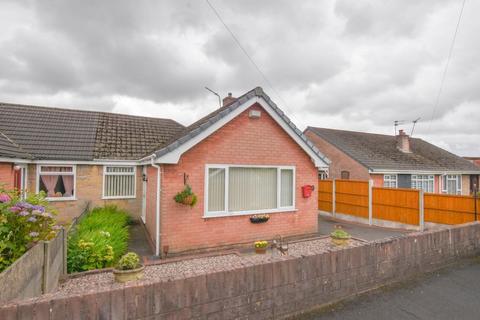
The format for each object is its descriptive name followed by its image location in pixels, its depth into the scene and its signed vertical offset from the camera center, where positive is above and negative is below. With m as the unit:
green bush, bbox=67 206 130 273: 6.33 -2.16
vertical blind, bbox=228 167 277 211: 8.70 -0.80
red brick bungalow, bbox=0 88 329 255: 7.89 -0.32
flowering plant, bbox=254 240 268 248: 7.66 -2.37
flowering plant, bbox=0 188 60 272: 3.61 -0.96
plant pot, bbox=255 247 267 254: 7.68 -2.56
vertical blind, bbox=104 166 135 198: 12.68 -0.84
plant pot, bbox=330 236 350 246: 8.35 -2.46
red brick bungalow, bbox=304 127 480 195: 17.77 +0.31
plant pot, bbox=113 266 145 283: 5.13 -2.21
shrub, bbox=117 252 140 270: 5.20 -2.00
